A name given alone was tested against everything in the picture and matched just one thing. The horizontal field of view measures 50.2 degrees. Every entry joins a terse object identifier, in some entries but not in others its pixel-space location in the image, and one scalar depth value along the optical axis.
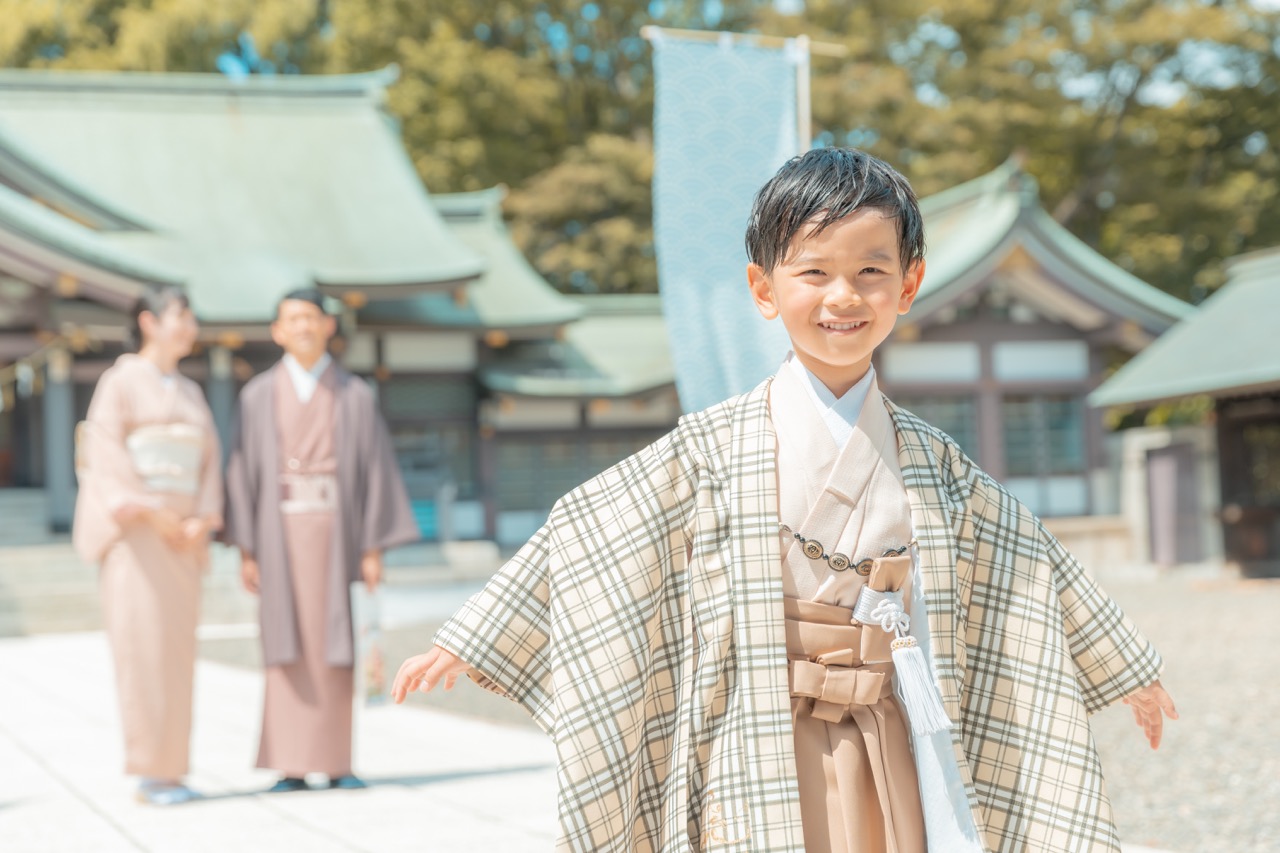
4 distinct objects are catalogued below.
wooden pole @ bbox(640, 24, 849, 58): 5.44
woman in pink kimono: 4.73
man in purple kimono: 4.84
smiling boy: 2.04
